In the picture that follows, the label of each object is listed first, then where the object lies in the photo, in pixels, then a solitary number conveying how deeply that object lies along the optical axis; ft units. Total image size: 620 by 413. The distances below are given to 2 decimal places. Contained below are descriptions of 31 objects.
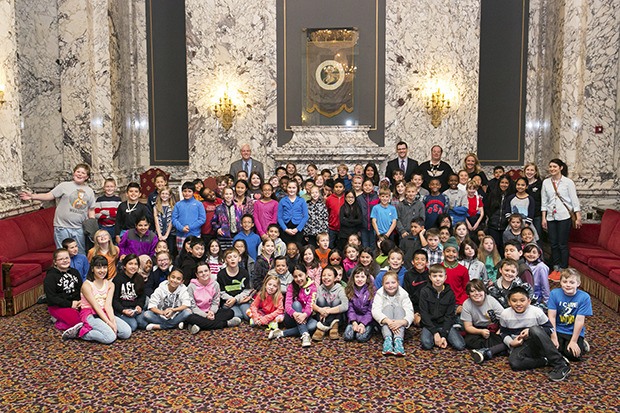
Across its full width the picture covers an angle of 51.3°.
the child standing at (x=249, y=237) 29.35
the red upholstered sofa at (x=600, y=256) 28.19
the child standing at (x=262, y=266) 27.17
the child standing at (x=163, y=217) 30.71
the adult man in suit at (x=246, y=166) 37.86
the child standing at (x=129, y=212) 29.91
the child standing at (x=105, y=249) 27.07
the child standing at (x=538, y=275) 25.21
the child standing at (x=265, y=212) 31.29
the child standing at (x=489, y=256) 26.66
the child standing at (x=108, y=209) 31.22
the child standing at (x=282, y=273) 26.12
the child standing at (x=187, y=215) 30.30
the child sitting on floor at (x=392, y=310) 22.93
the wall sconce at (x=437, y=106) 41.96
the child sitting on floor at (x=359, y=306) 23.79
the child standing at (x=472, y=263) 25.91
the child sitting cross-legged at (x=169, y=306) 24.93
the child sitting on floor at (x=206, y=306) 24.94
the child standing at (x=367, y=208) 31.45
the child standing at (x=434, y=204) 31.96
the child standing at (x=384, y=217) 30.48
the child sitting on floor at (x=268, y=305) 25.13
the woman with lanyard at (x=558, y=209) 31.17
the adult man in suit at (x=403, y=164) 36.42
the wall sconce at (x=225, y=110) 42.86
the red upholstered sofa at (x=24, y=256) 27.04
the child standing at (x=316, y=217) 31.45
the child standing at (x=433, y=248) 26.76
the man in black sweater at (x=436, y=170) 35.47
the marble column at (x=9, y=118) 31.83
